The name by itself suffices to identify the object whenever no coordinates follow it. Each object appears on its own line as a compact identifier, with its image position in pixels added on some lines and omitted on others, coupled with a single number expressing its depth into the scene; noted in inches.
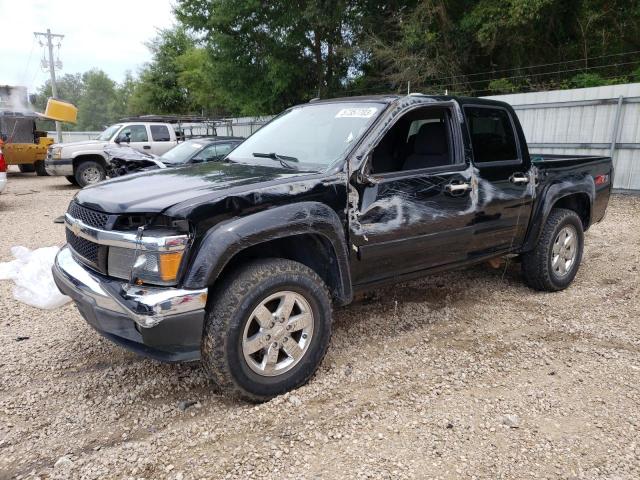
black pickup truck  100.2
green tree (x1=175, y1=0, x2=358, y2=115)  735.7
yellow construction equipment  592.7
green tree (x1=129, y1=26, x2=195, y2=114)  1428.4
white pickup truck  491.5
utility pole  1439.5
